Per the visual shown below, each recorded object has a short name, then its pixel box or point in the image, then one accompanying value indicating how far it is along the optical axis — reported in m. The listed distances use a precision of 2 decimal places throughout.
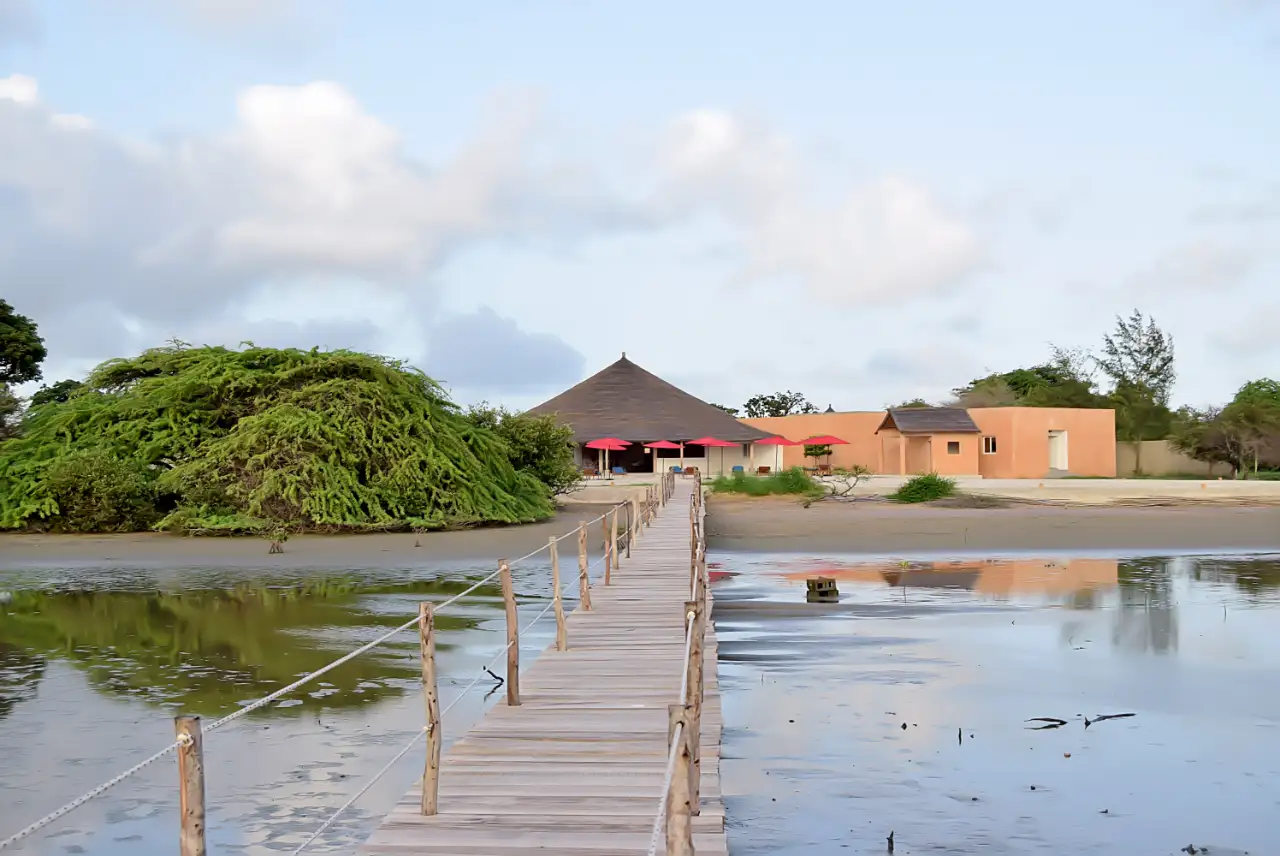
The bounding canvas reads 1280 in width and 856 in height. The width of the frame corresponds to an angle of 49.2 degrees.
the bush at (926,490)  40.28
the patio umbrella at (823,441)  54.97
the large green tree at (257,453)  28.03
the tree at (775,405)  87.69
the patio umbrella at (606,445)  51.56
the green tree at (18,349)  47.00
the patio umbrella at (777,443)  53.06
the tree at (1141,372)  70.88
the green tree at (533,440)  33.91
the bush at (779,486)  40.88
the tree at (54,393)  52.53
